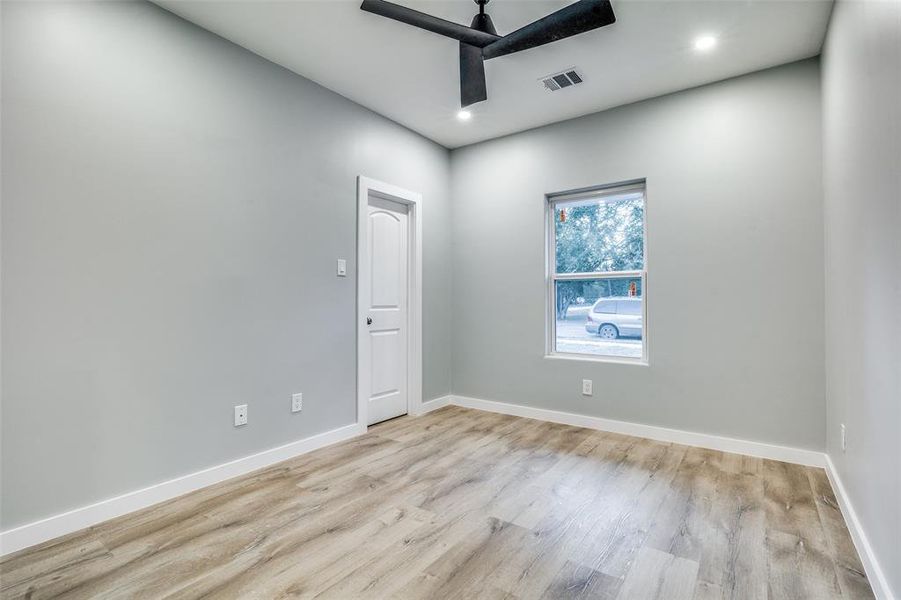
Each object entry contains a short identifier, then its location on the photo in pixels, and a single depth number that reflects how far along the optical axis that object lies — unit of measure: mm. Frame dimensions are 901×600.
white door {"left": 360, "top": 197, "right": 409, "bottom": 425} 3705
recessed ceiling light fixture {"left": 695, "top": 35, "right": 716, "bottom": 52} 2621
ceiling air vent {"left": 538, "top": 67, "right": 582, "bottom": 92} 3021
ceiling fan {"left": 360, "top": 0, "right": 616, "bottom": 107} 1961
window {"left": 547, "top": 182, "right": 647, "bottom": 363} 3562
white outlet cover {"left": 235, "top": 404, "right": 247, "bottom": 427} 2688
